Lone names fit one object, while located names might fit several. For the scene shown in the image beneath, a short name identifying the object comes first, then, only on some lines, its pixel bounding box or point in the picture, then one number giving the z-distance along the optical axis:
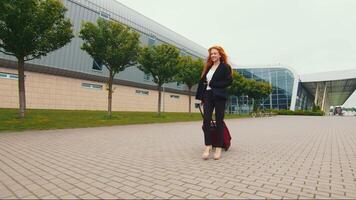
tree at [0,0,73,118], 10.82
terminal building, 21.33
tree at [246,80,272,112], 38.50
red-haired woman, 4.71
